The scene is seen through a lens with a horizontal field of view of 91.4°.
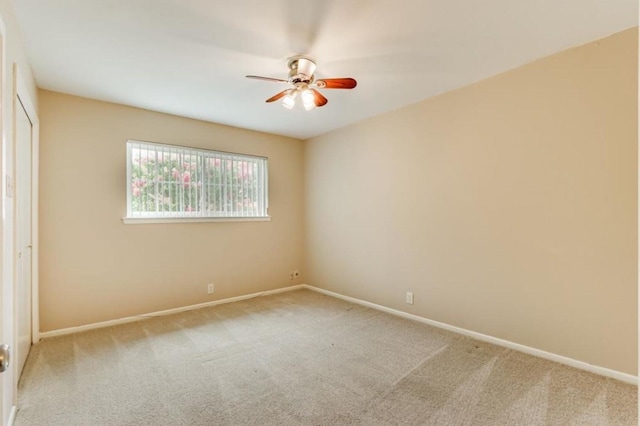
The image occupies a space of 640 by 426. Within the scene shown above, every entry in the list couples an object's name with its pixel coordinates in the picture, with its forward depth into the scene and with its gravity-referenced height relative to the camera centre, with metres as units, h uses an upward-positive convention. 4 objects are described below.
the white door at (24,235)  2.30 -0.17
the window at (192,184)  3.56 +0.37
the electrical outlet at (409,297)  3.49 -0.96
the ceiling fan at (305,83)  2.33 +0.99
